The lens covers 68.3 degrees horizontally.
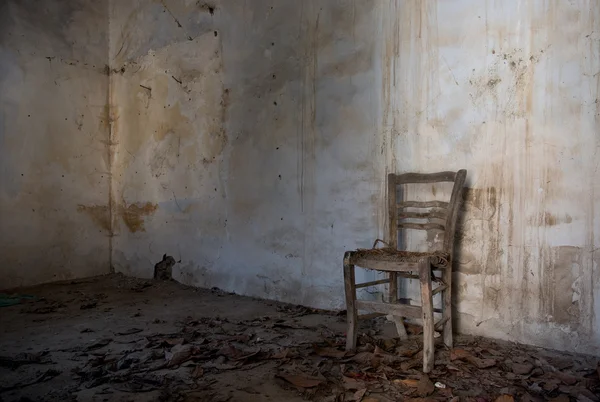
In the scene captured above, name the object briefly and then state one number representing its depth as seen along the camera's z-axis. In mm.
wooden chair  2378
